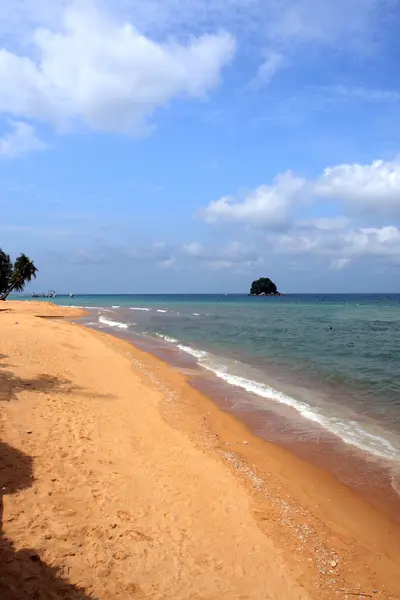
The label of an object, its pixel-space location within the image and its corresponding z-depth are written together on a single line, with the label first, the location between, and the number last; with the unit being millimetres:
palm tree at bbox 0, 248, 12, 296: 57244
